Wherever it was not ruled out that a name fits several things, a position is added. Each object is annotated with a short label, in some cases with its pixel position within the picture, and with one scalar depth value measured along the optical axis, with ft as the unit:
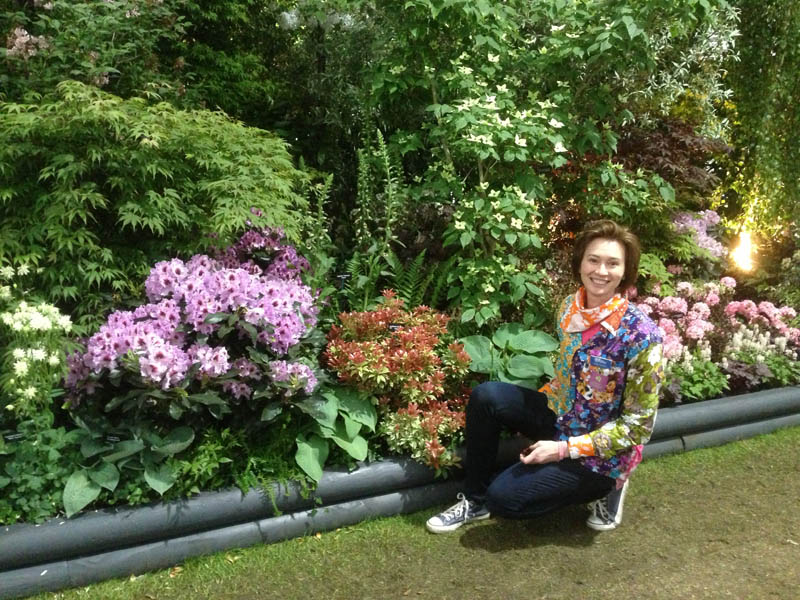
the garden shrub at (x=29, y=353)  8.73
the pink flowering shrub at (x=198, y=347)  9.36
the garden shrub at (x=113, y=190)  10.30
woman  9.10
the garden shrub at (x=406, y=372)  10.57
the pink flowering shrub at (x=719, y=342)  13.66
